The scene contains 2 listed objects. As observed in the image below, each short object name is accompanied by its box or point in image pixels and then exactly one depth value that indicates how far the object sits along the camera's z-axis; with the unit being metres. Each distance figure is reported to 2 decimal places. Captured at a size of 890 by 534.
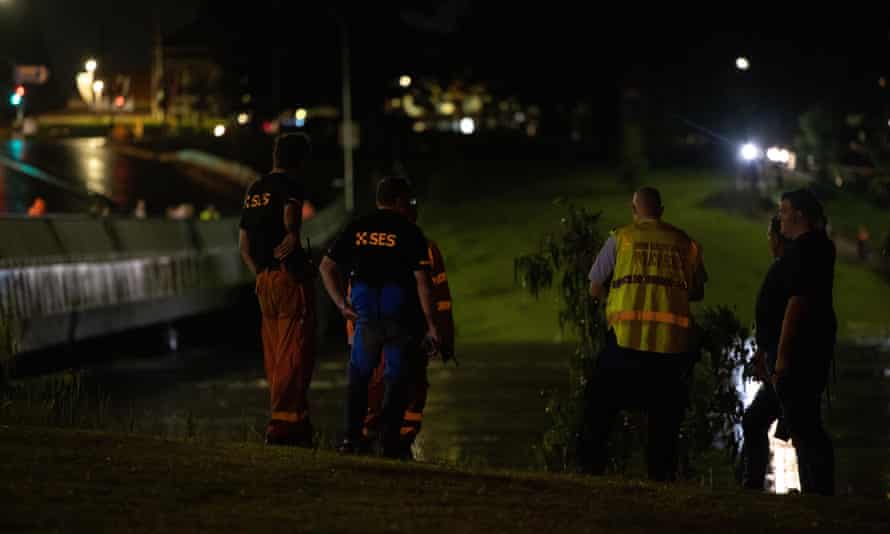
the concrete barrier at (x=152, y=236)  32.53
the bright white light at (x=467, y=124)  162.50
